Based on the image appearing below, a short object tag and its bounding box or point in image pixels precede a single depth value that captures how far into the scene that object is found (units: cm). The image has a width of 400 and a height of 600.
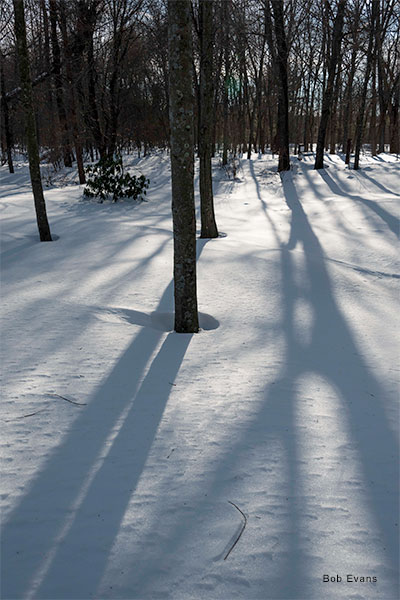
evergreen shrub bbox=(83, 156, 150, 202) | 1305
